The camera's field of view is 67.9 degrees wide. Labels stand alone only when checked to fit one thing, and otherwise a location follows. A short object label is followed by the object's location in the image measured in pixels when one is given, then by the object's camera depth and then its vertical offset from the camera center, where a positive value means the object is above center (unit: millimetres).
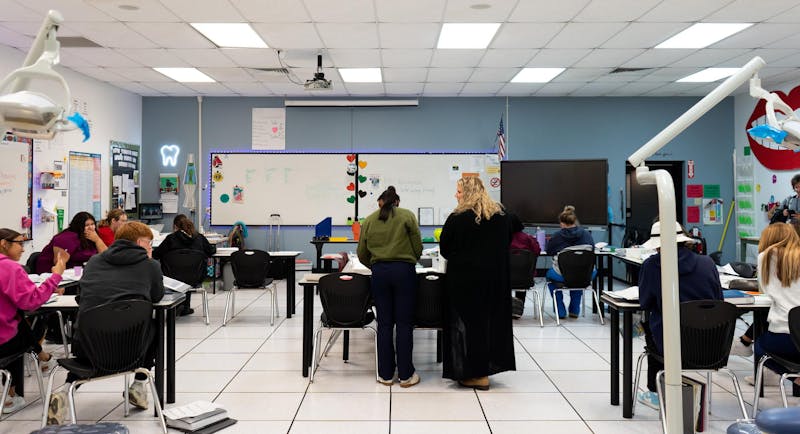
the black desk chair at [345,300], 4246 -664
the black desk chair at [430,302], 4293 -682
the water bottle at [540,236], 8242 -387
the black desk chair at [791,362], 3029 -858
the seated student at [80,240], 5109 -278
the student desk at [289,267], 6512 -649
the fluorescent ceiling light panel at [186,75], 7841 +1809
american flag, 9406 +1032
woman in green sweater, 4191 -503
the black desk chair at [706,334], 3137 -673
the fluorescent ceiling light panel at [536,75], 7833 +1811
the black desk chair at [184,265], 6113 -589
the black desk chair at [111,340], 3021 -689
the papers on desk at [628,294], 3629 -540
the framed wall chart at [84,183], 7641 +332
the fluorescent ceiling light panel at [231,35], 5859 +1793
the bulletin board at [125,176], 8773 +481
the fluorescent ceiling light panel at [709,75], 7840 +1812
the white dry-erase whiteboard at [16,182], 6289 +281
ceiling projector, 6832 +1437
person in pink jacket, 3256 -511
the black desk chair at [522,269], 6129 -630
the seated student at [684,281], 3311 -411
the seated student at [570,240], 6582 -354
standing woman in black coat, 3998 -523
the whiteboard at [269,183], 9695 +408
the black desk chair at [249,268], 6250 -633
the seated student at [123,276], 3332 -390
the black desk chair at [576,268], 6180 -624
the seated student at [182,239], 6246 -337
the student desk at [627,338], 3549 -777
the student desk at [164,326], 3510 -716
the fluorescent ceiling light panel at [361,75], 7848 +1814
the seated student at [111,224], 5734 -162
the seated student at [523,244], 6367 -388
